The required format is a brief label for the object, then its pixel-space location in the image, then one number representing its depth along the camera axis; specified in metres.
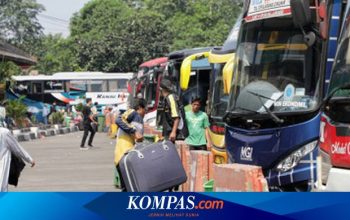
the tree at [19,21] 82.12
